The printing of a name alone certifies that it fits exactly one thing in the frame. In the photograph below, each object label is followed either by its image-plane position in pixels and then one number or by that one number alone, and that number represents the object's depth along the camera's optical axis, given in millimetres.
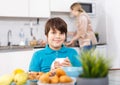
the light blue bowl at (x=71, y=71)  1296
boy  1731
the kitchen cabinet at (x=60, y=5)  4215
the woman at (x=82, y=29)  4004
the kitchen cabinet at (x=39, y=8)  3975
